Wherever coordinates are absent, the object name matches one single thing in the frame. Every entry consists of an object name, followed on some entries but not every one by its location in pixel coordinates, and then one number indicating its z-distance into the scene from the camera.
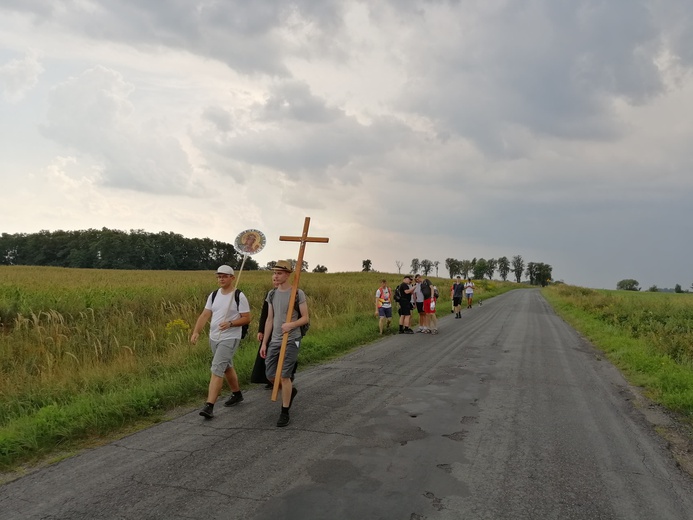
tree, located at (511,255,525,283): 190.38
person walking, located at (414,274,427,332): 14.24
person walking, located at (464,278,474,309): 26.94
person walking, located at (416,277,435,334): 14.12
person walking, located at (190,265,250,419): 5.64
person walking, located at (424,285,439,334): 14.23
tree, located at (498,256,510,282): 191.88
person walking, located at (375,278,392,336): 13.87
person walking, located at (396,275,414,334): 13.98
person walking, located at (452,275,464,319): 21.02
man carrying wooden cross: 5.48
